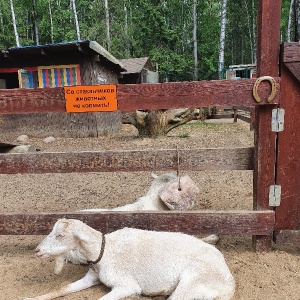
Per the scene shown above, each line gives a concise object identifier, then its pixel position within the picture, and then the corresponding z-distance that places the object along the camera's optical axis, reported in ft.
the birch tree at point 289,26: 95.04
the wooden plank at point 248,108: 39.42
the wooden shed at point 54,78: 45.73
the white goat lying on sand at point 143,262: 8.90
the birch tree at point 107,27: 110.93
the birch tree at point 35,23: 136.14
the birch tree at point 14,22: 105.09
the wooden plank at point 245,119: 44.59
